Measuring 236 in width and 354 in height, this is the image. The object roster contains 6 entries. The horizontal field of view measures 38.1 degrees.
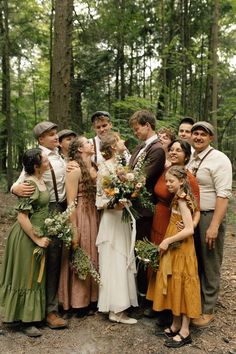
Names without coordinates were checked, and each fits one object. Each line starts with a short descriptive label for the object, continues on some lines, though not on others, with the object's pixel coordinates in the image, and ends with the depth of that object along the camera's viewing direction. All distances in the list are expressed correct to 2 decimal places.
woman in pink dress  4.26
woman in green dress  3.91
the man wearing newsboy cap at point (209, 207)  4.03
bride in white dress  4.16
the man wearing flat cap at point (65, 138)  5.10
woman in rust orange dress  3.98
